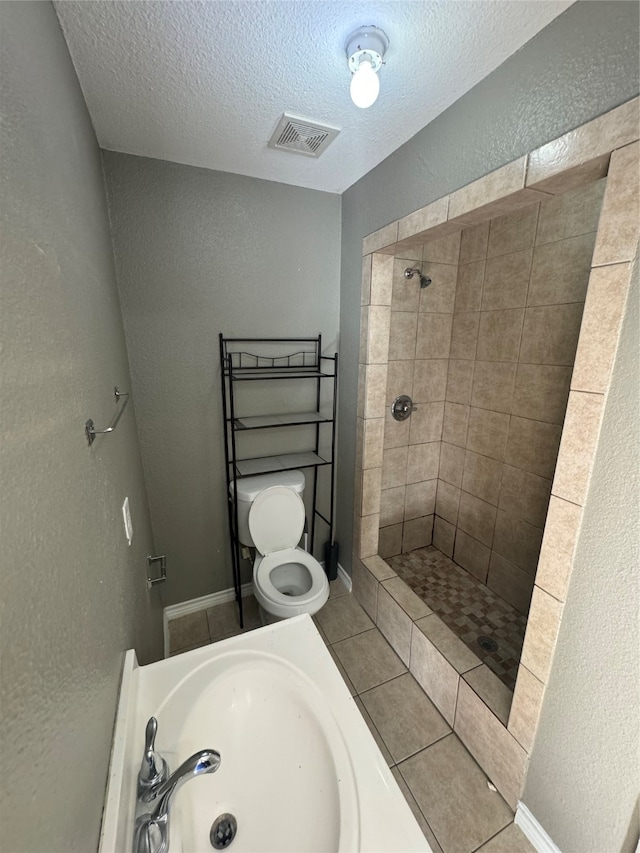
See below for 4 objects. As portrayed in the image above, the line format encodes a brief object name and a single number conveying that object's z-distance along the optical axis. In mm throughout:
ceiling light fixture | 952
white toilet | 1911
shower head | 2055
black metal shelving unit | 1889
